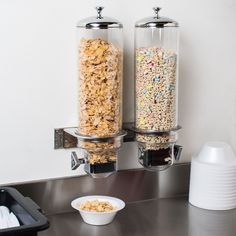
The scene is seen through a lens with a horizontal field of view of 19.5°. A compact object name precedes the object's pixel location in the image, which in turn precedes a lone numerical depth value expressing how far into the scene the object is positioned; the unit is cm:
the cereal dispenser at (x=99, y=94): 217
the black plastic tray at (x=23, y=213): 178
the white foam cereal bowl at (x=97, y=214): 221
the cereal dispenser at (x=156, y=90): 227
